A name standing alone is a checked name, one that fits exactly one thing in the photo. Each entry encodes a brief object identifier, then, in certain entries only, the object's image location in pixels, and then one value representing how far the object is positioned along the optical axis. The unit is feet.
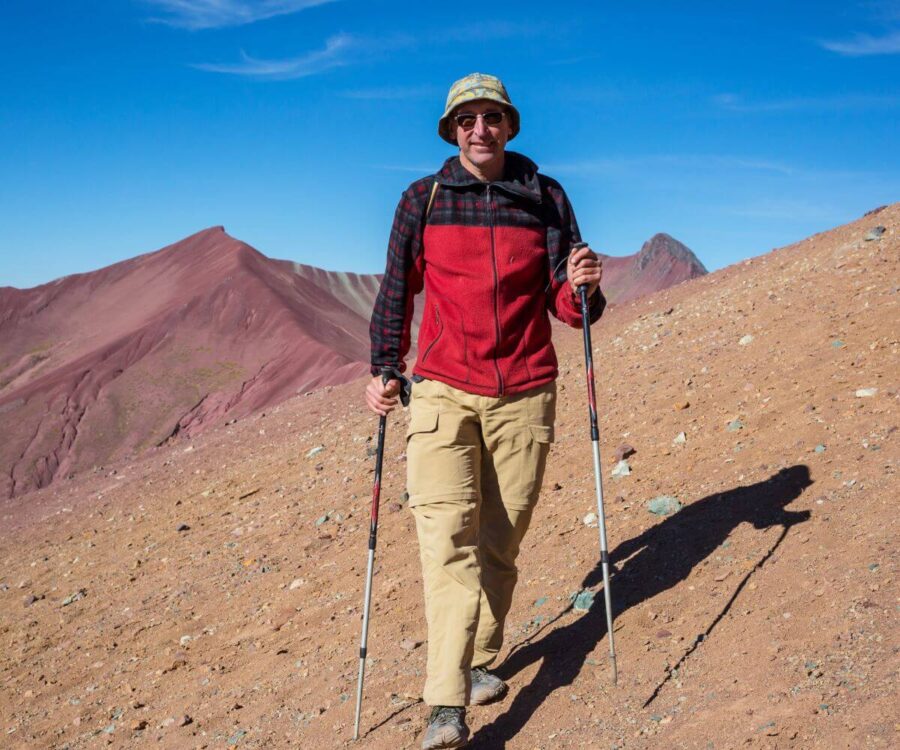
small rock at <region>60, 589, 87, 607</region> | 25.14
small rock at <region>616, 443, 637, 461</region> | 21.06
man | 11.35
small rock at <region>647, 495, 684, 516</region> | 17.17
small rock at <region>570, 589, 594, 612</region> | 14.79
